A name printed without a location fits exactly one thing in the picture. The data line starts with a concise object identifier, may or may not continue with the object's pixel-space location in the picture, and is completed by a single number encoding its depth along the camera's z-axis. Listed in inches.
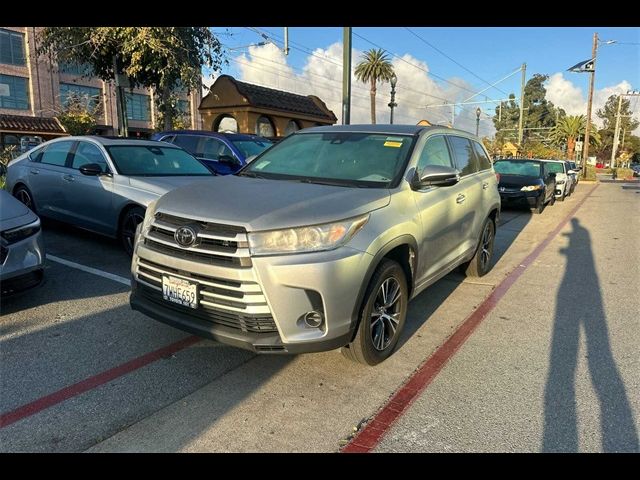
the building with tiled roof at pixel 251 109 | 832.3
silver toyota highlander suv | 116.0
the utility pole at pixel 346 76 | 432.1
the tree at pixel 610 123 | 3777.6
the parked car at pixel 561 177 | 676.1
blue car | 389.1
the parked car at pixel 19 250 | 159.2
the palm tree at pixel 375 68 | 1710.1
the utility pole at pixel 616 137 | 2161.7
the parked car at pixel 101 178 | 238.5
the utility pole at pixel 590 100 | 1264.8
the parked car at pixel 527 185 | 517.3
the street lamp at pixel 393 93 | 854.6
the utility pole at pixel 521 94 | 1458.4
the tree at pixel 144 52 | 481.7
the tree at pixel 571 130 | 2553.4
